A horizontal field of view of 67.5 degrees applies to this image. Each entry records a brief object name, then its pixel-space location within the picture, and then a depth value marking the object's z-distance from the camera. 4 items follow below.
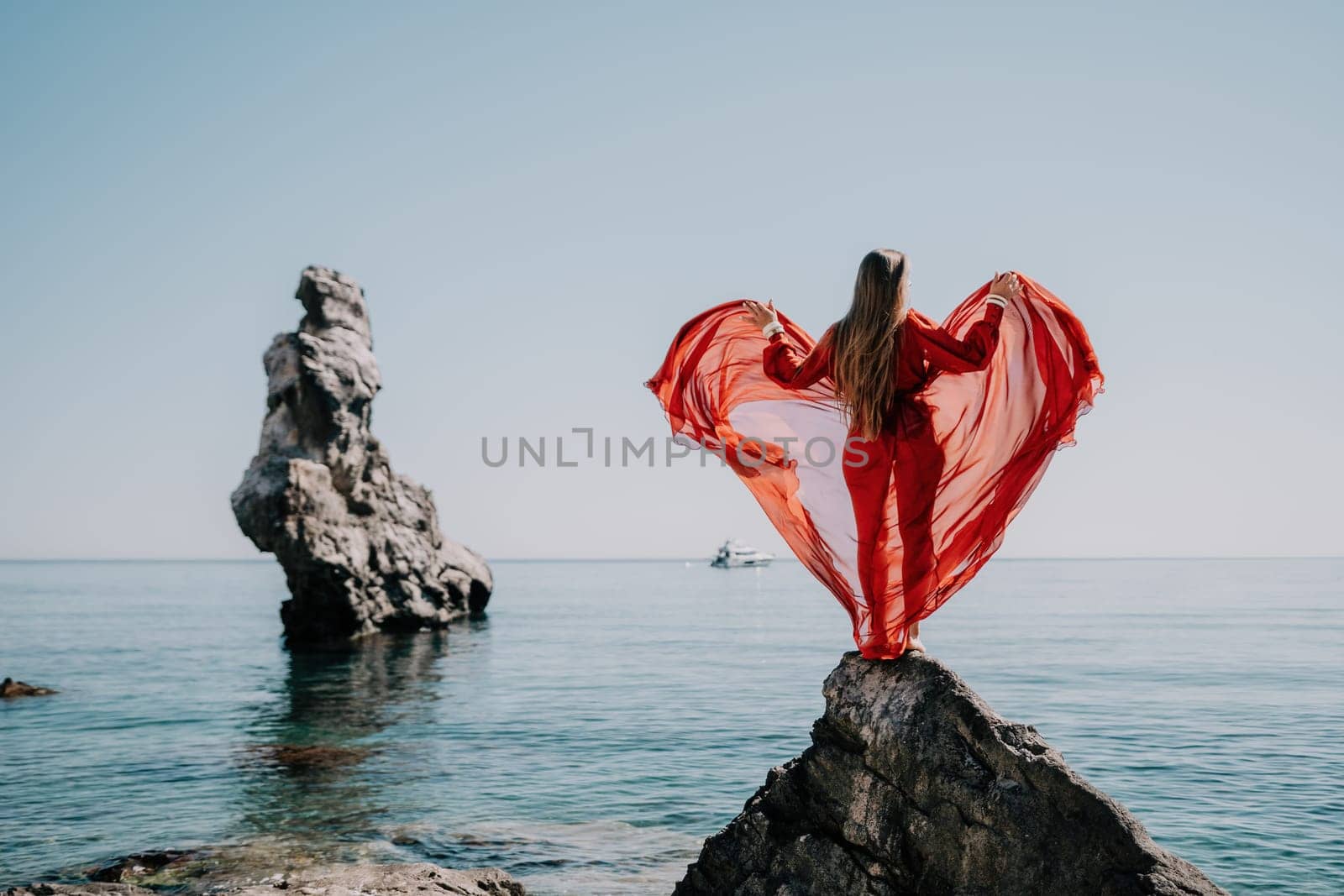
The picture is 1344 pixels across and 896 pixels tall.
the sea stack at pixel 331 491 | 30.73
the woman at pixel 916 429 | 5.93
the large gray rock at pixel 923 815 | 5.23
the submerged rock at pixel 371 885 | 7.87
